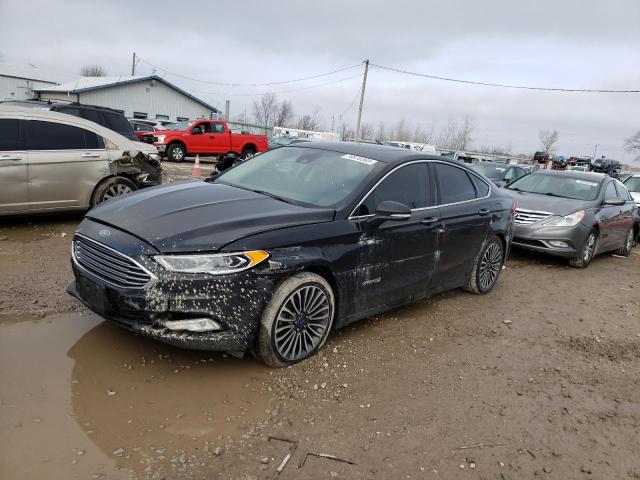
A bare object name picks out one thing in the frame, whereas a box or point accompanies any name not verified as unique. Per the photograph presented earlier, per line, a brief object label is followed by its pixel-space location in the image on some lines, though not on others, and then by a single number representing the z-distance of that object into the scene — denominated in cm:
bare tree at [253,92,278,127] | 6644
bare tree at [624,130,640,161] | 6902
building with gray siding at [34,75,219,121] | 3603
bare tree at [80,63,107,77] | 7981
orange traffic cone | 1384
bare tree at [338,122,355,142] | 6094
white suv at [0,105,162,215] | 633
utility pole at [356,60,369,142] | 3394
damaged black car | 313
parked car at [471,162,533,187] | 1420
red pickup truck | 2022
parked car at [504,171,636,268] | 760
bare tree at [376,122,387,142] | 7138
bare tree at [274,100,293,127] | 6644
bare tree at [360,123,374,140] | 6815
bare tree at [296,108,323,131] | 6881
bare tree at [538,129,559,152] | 8519
